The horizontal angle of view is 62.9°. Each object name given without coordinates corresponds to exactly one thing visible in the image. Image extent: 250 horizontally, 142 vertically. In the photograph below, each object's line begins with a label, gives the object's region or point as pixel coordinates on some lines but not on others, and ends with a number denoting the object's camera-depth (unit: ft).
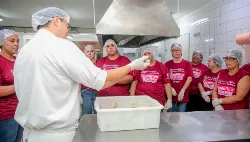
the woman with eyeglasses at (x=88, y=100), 8.66
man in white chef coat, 3.72
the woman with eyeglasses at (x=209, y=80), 8.39
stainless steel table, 3.84
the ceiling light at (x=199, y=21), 12.53
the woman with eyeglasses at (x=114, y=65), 7.79
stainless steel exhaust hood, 5.15
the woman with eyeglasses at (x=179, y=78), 8.89
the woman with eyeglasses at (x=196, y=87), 9.55
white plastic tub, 4.10
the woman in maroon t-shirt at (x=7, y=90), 5.68
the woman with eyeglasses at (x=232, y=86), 6.48
